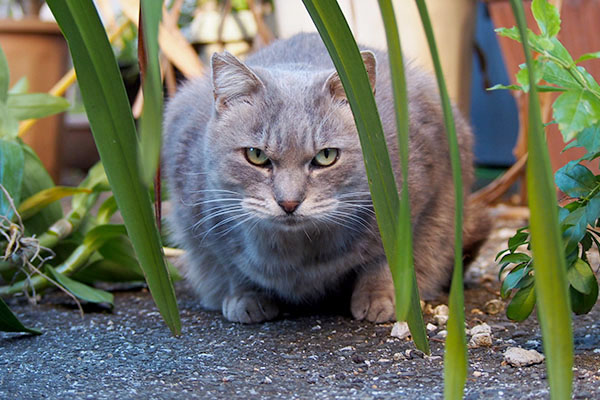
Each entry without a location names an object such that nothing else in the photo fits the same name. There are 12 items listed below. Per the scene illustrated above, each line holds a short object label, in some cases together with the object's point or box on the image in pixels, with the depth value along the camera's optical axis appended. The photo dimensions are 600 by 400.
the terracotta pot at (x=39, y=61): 1.24
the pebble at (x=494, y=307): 0.78
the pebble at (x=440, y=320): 0.76
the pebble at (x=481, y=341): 0.70
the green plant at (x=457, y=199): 0.52
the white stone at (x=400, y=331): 0.73
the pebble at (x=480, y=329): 0.72
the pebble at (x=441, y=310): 0.78
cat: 0.73
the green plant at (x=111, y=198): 0.51
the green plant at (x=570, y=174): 0.60
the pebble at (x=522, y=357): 0.66
